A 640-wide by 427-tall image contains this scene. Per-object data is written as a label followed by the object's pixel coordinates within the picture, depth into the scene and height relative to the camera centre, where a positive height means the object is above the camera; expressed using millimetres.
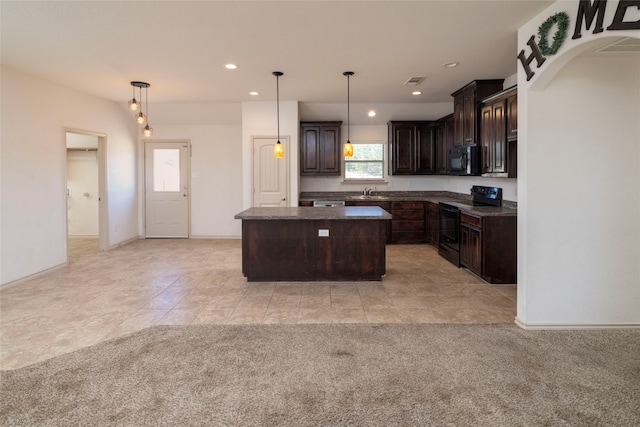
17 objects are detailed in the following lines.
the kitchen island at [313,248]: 4570 -586
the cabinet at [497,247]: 4438 -581
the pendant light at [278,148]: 4803 +674
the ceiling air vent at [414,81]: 5079 +1614
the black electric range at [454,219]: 5328 -307
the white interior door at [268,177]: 6648 +404
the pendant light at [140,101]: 4633 +1202
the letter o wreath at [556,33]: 2727 +1223
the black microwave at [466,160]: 5242 +550
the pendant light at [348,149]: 4961 +659
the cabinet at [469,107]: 5227 +1328
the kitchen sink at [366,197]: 7257 +38
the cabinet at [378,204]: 7137 -93
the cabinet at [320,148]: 7457 +1015
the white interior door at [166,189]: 7844 +246
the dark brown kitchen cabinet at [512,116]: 4320 +946
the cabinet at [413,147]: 7418 +1017
